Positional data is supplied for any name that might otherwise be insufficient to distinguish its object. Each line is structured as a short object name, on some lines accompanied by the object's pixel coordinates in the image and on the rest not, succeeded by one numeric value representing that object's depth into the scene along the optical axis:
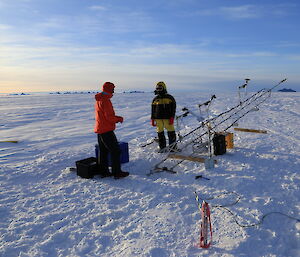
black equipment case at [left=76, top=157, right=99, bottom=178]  5.58
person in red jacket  5.29
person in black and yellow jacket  7.01
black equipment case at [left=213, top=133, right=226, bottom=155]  6.88
